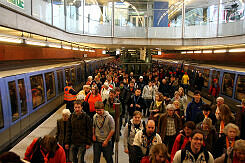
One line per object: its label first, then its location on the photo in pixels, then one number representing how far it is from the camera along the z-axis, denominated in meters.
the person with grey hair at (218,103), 5.93
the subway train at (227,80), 9.92
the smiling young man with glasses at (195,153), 3.19
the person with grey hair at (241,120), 5.37
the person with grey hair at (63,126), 4.47
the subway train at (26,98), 5.74
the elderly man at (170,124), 4.99
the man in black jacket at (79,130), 4.45
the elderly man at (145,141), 3.73
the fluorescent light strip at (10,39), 5.11
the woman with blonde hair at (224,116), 5.16
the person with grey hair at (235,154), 3.15
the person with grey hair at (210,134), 4.38
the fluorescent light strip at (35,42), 6.38
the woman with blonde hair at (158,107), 6.11
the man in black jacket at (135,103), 7.20
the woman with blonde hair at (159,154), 3.02
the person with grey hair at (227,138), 3.87
